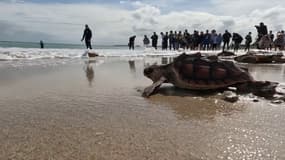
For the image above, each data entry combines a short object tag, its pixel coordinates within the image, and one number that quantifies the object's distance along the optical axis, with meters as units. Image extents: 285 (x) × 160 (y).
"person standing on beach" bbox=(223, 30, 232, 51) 18.96
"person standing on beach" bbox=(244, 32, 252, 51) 18.82
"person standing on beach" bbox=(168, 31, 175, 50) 23.09
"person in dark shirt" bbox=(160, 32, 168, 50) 23.60
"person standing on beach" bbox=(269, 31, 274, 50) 17.80
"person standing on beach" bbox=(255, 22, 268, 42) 17.40
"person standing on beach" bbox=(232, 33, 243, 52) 19.22
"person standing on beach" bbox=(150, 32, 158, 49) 23.43
